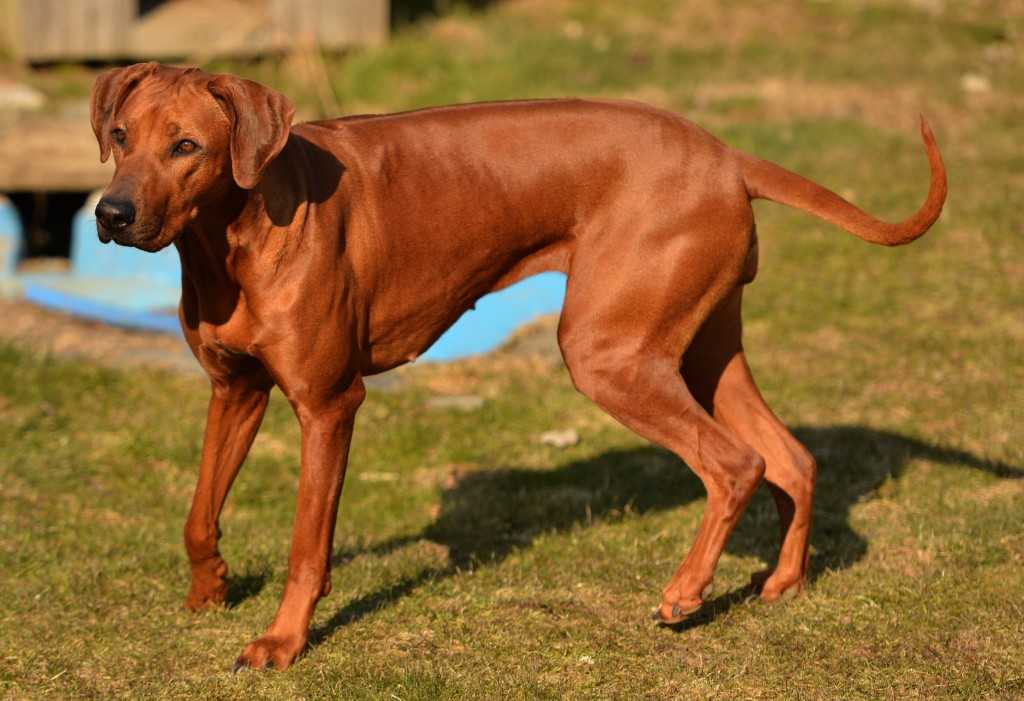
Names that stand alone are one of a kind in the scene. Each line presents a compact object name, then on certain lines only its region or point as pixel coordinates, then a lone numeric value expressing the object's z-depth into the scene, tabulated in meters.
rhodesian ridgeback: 9.40
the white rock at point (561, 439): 14.53
